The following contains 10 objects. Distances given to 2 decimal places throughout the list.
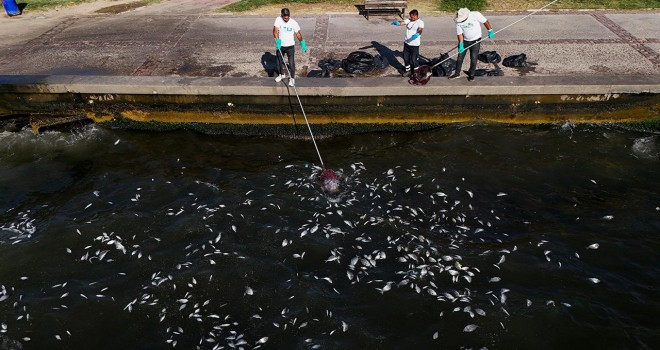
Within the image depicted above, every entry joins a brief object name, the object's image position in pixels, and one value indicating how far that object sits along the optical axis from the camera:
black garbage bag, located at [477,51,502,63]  15.03
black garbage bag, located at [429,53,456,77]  14.50
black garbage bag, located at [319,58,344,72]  15.00
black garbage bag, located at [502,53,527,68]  14.81
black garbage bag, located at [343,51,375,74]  14.76
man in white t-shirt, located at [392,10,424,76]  13.49
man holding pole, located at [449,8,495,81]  12.75
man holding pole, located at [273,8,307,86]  13.08
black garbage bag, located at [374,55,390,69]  15.09
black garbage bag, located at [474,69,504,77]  14.27
